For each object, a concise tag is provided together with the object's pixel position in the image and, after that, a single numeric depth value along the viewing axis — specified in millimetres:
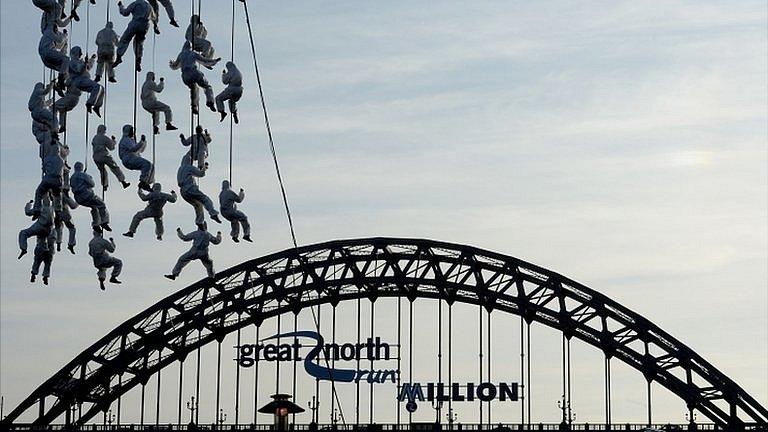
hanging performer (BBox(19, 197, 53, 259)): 64938
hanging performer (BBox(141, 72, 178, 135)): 63250
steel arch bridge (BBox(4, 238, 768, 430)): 135000
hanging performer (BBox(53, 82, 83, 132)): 63812
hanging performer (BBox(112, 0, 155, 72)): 60594
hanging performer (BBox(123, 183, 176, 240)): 61719
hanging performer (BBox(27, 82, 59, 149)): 65438
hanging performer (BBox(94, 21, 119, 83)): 63312
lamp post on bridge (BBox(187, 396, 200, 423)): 136375
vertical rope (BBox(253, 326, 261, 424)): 135362
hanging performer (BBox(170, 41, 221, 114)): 59562
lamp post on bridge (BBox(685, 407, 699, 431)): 131875
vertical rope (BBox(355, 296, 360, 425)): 137500
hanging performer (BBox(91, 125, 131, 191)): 64625
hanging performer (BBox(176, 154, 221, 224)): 60750
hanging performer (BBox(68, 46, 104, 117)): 62500
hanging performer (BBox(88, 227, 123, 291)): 63219
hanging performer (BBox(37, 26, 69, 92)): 63875
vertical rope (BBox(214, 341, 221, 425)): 136250
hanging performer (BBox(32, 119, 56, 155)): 64931
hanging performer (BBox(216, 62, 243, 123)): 62875
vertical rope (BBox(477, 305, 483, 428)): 133125
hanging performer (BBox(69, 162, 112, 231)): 63031
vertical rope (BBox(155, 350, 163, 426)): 136625
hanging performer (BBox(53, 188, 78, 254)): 65000
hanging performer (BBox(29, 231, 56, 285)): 65812
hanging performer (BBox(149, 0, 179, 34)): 61219
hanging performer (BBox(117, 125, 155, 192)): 61281
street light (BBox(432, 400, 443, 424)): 138125
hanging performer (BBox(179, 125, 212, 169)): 60875
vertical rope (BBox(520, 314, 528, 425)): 137350
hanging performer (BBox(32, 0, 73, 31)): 64688
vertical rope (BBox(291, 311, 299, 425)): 133588
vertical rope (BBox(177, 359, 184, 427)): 138738
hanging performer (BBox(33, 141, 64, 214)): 63728
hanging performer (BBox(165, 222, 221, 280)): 61562
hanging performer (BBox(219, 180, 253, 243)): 63438
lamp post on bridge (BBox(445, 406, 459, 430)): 133650
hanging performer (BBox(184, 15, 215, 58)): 60781
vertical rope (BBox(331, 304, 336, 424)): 139875
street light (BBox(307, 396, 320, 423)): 136212
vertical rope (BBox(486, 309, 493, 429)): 139150
